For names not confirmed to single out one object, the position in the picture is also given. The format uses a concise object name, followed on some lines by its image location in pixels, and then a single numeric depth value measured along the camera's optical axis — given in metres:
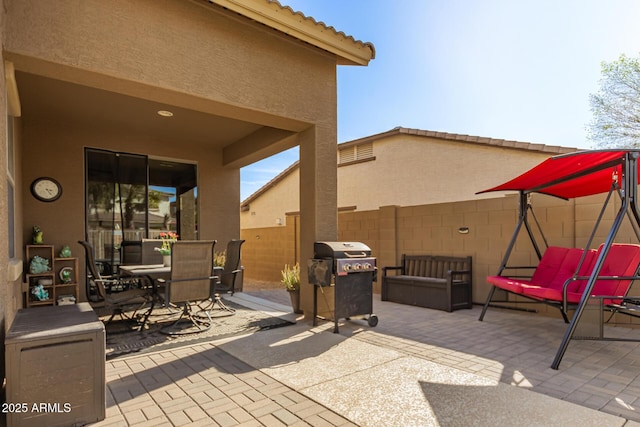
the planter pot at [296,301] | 5.17
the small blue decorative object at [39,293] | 5.46
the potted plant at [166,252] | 5.02
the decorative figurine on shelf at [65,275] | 5.93
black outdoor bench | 5.58
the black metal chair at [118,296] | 4.13
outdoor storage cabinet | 2.05
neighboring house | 8.82
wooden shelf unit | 5.54
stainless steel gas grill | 4.34
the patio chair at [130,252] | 6.91
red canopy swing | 3.34
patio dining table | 4.28
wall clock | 5.92
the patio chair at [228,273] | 5.11
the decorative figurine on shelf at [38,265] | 5.47
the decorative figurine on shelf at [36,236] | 5.72
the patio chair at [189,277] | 4.09
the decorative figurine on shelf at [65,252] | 6.02
